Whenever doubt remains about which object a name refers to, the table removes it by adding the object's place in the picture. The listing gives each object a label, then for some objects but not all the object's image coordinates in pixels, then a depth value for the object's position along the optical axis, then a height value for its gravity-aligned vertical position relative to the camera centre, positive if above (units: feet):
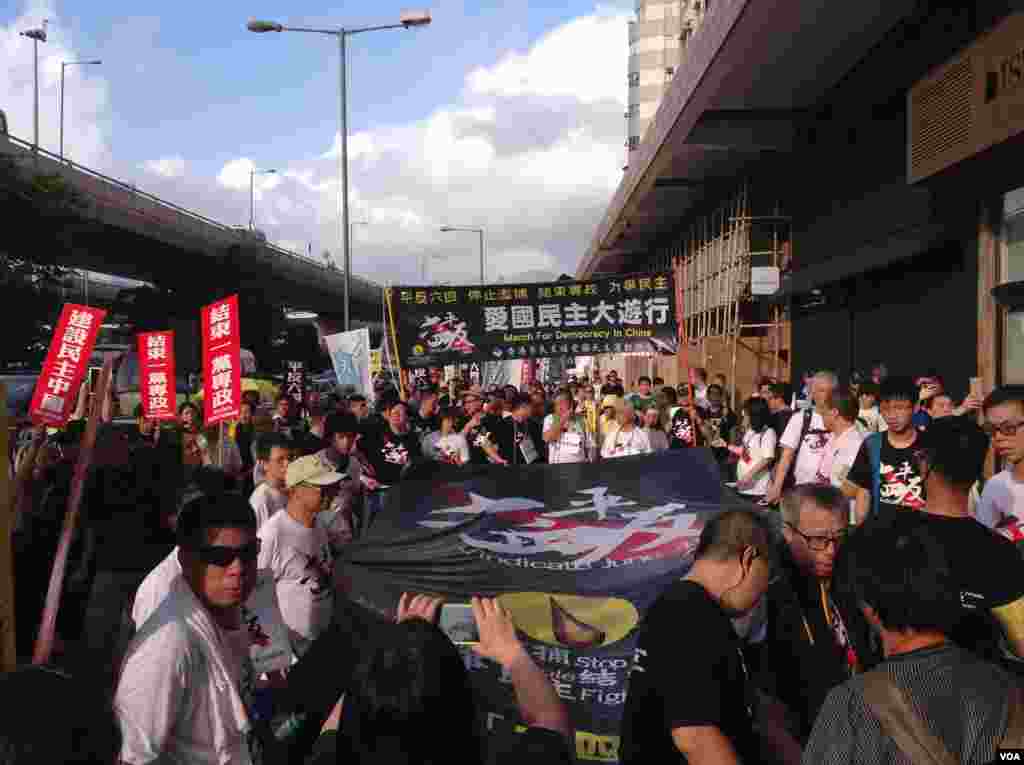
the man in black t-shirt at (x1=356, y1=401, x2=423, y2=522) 31.71 -2.36
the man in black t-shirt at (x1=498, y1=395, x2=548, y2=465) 41.27 -2.40
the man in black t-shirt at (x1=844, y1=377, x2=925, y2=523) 19.42 -1.58
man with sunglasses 9.18 -2.56
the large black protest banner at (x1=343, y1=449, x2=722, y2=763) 15.19 -2.83
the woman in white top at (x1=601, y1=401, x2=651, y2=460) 36.22 -2.06
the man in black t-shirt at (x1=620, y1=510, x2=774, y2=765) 8.89 -2.45
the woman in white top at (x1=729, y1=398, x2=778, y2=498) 30.48 -2.15
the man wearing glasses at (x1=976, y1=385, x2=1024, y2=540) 16.21 -1.18
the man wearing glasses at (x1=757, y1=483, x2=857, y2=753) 11.24 -2.65
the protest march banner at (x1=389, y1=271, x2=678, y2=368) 33.30 +1.95
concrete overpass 86.48 +17.05
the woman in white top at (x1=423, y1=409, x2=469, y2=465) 36.81 -2.34
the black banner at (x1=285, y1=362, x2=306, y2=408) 74.12 -0.11
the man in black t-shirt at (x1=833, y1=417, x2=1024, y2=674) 8.63 -1.65
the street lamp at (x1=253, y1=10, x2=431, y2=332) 74.90 +22.56
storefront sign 30.76 +8.93
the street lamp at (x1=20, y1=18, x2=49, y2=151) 153.79 +49.46
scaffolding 74.49 +8.63
